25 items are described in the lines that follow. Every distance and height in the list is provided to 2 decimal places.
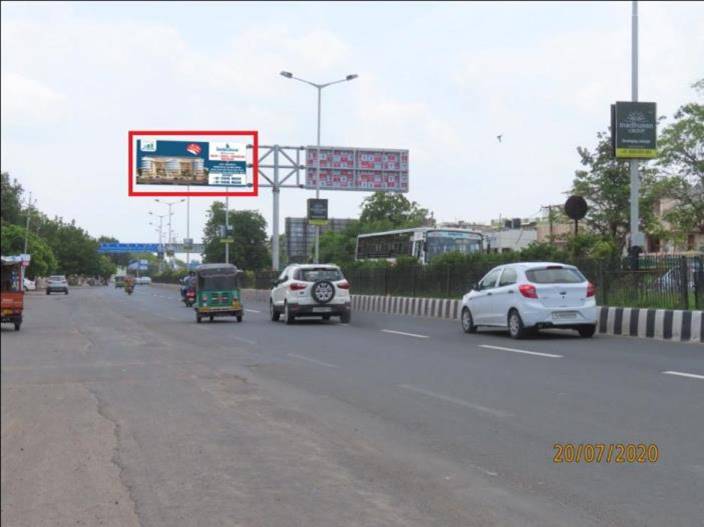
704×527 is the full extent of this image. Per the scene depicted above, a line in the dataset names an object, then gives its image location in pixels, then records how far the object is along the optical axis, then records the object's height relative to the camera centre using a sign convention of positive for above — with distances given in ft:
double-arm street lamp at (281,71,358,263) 147.43 +32.52
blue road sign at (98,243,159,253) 351.05 +6.99
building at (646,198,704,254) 172.91 +6.59
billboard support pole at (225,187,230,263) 204.37 +8.28
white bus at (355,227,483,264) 134.51 +4.28
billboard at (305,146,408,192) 149.89 +17.52
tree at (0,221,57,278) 210.59 +1.38
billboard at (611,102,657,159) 69.82 +11.66
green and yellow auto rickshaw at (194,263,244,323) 82.23 -2.80
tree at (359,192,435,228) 316.60 +21.82
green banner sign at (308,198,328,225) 146.41 +9.95
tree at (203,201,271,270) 352.90 +10.68
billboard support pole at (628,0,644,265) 68.22 +9.36
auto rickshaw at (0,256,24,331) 55.83 -2.91
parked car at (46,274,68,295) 217.56 -5.42
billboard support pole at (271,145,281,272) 147.34 +10.37
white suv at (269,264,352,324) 77.82 -2.45
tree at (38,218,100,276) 310.86 +6.79
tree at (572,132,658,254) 138.92 +13.31
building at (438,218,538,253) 262.98 +11.72
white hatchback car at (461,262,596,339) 55.52 -1.96
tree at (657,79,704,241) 153.48 +20.02
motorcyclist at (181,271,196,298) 122.37 -2.73
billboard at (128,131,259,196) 126.52 +15.66
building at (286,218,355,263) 542.16 +20.11
